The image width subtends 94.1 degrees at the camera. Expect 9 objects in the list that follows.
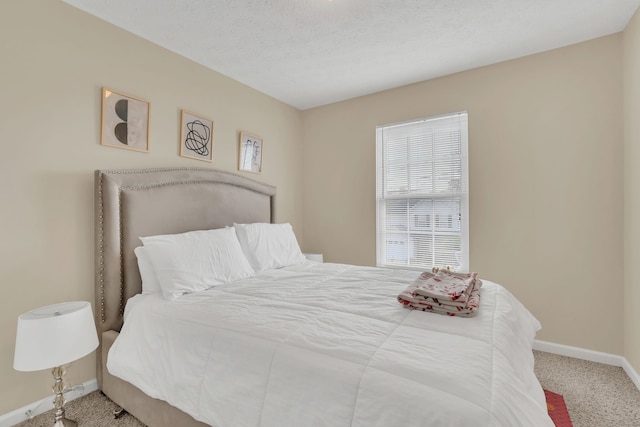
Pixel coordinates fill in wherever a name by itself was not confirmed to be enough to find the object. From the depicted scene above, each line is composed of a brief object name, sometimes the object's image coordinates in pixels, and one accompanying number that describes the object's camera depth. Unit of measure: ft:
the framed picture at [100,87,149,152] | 6.99
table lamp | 4.49
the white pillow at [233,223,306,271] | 8.56
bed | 3.07
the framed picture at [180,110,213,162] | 8.70
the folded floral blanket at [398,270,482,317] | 4.80
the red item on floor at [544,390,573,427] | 5.58
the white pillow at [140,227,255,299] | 6.30
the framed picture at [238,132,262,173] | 10.49
